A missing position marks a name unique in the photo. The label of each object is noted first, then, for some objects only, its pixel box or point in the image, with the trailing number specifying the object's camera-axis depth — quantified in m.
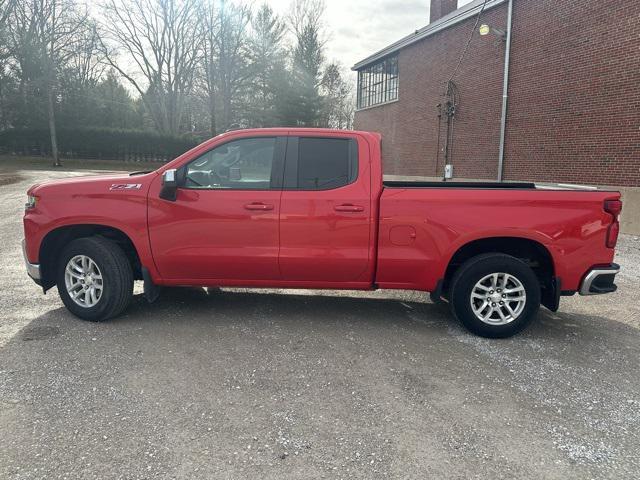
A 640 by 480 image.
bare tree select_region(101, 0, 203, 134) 38.22
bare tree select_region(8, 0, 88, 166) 31.31
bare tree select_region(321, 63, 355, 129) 41.06
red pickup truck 4.12
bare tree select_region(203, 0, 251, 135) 37.40
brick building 11.27
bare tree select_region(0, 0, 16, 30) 32.25
